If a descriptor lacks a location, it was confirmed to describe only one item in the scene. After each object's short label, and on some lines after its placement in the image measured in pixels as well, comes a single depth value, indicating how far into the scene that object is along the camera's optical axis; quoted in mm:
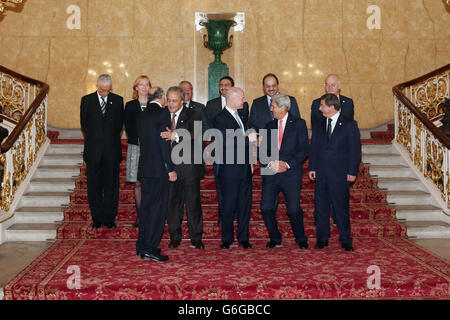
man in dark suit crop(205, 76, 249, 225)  5312
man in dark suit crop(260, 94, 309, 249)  4785
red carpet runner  3691
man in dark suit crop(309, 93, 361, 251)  4816
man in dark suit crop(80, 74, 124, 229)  5285
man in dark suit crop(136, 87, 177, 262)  4328
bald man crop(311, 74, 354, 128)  5203
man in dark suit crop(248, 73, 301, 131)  5391
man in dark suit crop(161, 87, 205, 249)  4512
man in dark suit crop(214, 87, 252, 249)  4742
